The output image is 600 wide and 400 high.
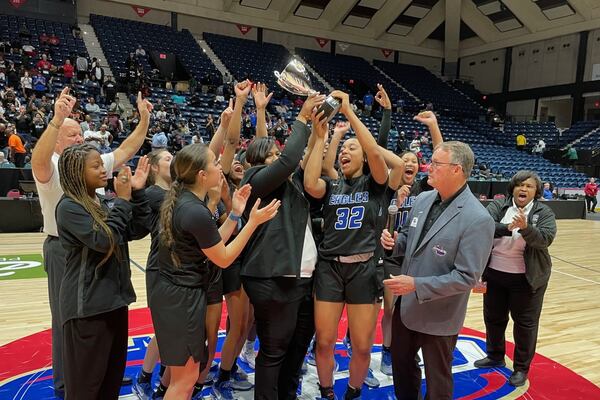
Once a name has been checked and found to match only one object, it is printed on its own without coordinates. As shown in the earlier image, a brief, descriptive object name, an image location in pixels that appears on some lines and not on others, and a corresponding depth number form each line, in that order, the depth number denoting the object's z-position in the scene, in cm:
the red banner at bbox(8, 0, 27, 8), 1677
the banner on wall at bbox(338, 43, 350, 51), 2435
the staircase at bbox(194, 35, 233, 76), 1912
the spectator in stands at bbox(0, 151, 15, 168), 866
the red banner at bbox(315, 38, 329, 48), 2362
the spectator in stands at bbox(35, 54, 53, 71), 1342
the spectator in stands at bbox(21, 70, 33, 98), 1189
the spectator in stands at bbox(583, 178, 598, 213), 1520
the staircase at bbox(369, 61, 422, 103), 2339
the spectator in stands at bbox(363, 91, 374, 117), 1972
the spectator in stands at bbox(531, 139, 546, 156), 2027
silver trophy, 240
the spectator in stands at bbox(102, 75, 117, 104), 1345
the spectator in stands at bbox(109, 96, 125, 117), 1218
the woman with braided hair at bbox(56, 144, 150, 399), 200
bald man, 229
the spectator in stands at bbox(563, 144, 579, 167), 1889
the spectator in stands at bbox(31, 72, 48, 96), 1200
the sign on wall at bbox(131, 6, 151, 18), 1955
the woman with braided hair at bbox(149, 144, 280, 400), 202
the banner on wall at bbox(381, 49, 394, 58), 2570
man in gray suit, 216
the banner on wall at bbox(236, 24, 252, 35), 2159
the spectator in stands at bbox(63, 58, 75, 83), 1357
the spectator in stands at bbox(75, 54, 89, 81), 1401
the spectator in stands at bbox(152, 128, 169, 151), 1038
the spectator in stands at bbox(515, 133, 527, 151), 2106
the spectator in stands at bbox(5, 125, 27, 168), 905
